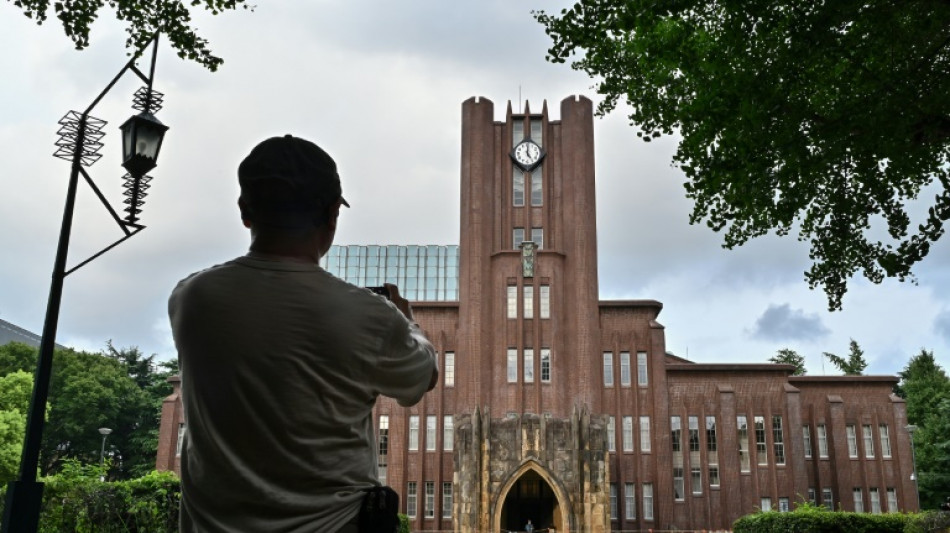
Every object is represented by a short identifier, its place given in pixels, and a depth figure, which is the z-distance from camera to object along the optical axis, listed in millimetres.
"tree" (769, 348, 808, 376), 80000
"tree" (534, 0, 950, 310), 11508
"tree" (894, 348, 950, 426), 55781
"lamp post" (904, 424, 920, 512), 40562
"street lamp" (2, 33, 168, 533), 6512
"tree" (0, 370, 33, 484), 41188
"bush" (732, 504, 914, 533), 25703
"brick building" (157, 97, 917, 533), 42625
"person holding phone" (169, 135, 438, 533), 2033
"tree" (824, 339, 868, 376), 75750
